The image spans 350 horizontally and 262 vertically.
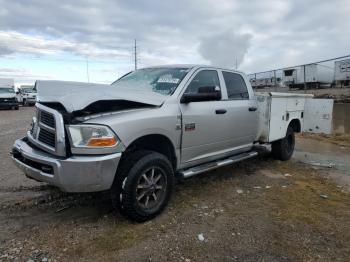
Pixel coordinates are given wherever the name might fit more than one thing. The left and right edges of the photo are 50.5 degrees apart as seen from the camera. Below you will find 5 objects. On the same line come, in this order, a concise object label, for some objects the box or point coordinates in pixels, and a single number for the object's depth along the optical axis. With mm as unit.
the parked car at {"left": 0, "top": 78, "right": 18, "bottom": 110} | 26594
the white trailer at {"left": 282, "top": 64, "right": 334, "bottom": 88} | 14360
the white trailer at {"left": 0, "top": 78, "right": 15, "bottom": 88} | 28066
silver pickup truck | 3812
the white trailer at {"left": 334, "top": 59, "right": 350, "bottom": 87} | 12830
